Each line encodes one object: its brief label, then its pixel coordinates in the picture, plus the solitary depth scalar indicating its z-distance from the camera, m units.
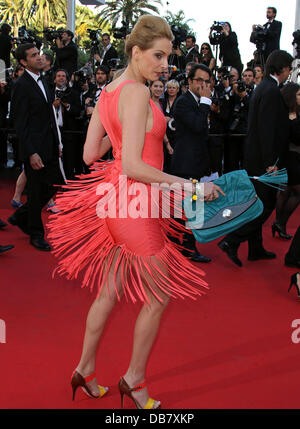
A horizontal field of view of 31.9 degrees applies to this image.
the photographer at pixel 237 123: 7.46
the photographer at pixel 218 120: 7.29
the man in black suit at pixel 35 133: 4.55
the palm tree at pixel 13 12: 33.06
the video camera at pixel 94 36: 10.28
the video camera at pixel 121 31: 9.72
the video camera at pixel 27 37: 8.58
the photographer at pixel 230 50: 9.45
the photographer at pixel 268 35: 9.38
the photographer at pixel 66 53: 9.21
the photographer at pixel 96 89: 7.44
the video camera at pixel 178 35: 8.73
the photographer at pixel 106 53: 9.93
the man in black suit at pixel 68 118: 7.25
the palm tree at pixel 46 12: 31.47
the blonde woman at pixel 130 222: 1.93
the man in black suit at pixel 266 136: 4.21
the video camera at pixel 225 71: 7.84
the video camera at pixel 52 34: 9.33
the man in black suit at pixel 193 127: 4.27
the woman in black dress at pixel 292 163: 4.69
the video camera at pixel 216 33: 8.79
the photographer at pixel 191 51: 9.35
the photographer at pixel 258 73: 8.08
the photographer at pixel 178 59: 9.18
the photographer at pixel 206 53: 9.83
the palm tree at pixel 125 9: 29.05
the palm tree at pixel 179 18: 29.34
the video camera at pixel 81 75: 8.06
